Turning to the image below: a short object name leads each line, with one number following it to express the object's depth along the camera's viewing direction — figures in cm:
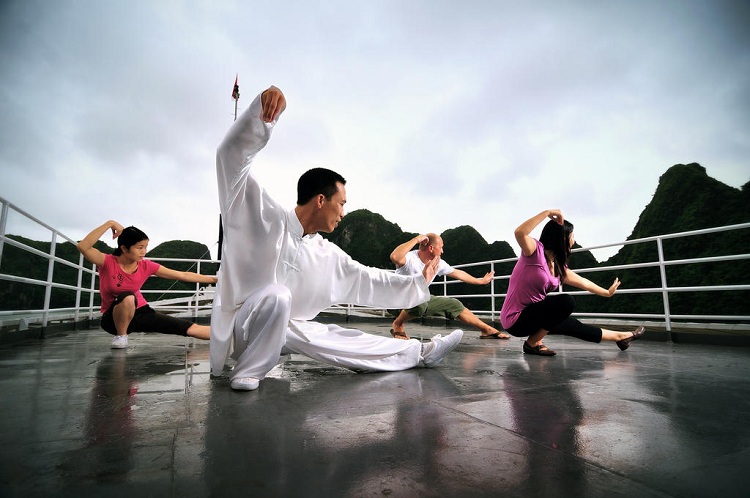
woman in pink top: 319
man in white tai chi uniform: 160
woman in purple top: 285
